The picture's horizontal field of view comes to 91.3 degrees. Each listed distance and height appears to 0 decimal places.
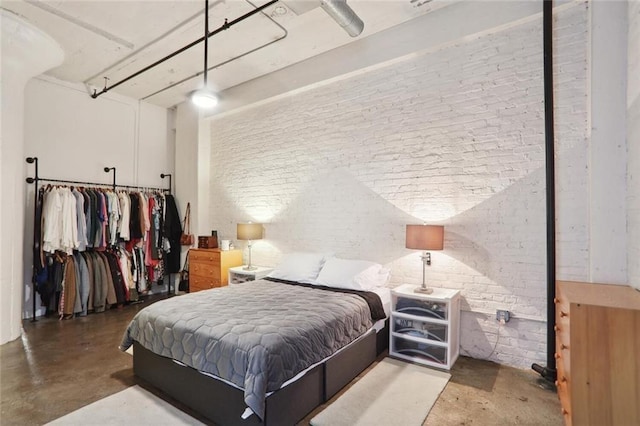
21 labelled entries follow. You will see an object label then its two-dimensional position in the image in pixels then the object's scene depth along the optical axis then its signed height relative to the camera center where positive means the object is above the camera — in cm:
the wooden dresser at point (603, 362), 163 -77
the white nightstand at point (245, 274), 427 -78
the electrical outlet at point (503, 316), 286 -89
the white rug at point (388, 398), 211 -136
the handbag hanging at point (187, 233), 550 -28
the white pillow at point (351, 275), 327 -62
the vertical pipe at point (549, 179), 260 +33
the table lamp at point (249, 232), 452 -21
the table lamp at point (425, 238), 292 -19
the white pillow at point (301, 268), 371 -61
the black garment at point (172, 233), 553 -28
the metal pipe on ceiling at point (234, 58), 341 +211
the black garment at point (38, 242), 416 -34
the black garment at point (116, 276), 470 -90
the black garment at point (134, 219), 502 -3
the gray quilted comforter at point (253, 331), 188 -80
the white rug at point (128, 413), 206 -136
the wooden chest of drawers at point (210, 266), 468 -75
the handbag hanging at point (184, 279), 554 -110
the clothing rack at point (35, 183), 418 +51
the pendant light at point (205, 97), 312 +123
